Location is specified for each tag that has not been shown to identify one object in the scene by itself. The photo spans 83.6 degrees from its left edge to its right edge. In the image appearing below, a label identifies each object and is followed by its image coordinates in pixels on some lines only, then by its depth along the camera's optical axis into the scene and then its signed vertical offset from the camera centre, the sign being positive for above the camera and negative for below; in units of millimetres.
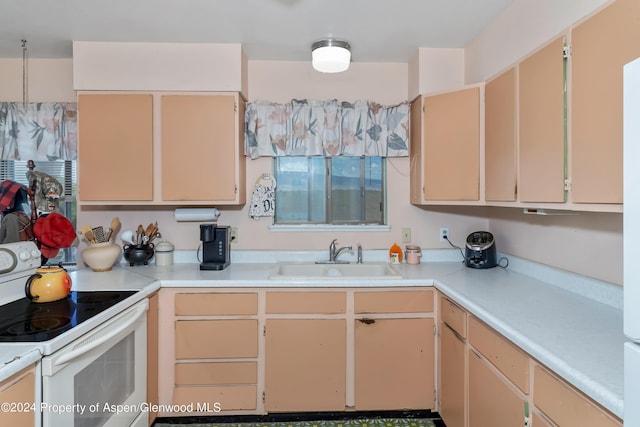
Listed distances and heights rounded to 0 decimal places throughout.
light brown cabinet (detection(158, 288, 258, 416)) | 2105 -790
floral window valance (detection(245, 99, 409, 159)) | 2611 +612
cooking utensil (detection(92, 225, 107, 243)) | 2373 -149
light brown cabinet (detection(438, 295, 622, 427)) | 1041 -638
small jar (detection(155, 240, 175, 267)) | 2520 -290
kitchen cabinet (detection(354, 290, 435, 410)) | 2131 -824
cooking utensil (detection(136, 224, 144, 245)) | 2543 -159
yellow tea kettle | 1597 -333
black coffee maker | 2430 -222
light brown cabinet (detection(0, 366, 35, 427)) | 1048 -570
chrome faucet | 2652 -293
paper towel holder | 2572 -15
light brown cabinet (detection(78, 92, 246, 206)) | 2355 +421
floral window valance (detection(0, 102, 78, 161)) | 2492 +565
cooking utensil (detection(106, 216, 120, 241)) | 2429 -108
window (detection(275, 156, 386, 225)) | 2779 +171
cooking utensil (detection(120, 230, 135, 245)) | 2504 -176
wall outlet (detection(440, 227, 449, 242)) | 2764 -169
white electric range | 1226 -510
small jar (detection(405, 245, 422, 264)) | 2631 -312
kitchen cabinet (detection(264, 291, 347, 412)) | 2123 -807
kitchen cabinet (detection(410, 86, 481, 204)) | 2209 +427
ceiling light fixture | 2275 +998
